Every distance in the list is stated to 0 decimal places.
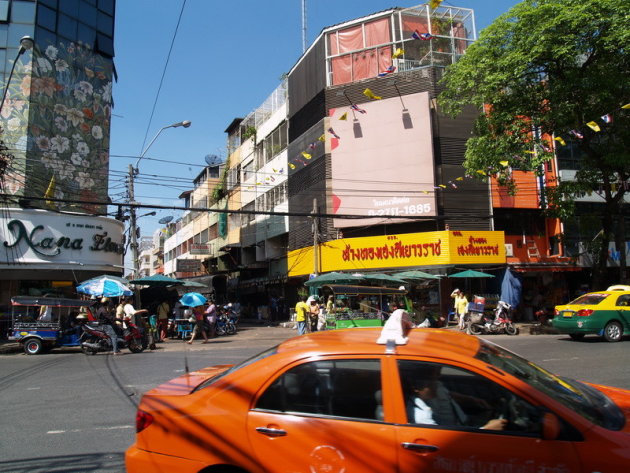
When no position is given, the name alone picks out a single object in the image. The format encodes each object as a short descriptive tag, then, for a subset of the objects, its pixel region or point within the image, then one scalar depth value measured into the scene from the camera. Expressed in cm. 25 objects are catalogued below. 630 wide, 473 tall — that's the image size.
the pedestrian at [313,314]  1797
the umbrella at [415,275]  2070
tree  1576
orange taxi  274
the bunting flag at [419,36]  2031
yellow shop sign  2212
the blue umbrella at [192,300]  1772
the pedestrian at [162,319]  1905
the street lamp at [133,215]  1938
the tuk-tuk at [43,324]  1455
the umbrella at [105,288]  1705
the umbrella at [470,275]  2111
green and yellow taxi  1412
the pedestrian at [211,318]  1888
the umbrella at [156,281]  1937
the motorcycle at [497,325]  1800
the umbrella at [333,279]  1843
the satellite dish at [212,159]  4331
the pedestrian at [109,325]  1395
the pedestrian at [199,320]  1728
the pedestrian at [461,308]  1830
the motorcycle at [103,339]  1396
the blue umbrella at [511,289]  1916
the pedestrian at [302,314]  1756
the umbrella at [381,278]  1934
